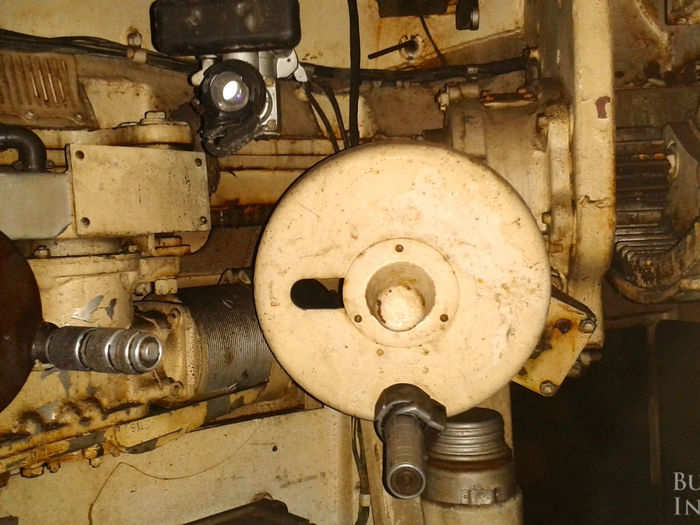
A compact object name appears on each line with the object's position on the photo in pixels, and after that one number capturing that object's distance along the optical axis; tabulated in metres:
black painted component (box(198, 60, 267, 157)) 1.19
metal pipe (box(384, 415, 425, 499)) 0.96
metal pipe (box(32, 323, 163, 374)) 0.98
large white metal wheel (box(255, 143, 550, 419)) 1.09
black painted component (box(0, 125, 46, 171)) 1.09
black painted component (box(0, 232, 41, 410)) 0.99
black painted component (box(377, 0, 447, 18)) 1.67
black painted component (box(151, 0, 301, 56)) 1.21
